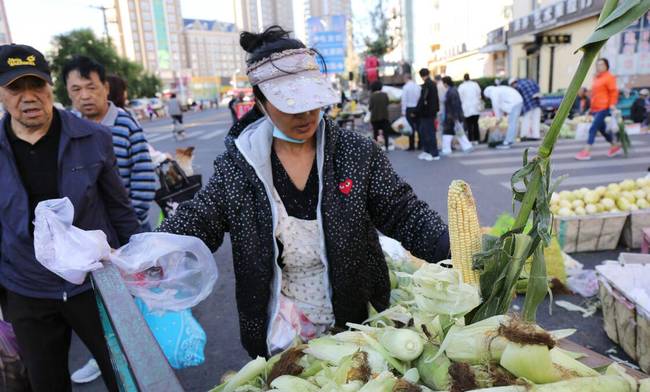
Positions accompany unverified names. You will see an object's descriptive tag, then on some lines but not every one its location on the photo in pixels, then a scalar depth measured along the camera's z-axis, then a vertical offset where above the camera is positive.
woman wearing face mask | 1.63 -0.39
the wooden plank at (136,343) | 0.79 -0.46
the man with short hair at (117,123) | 2.88 -0.05
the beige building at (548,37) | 17.73 +2.29
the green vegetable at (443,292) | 1.15 -0.50
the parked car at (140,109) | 40.44 +0.40
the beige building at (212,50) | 122.69 +16.62
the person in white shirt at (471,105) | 11.10 -0.30
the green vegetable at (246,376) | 1.45 -0.86
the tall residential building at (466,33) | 29.73 +4.53
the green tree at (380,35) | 28.89 +4.06
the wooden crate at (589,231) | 4.36 -1.40
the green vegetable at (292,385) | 1.28 -0.79
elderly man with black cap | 1.99 -0.34
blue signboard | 19.44 +2.72
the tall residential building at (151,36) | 103.50 +18.18
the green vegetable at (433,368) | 1.09 -0.67
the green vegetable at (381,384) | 1.08 -0.67
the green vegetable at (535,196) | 0.93 -0.26
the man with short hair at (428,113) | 9.75 -0.37
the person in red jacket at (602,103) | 8.41 -0.34
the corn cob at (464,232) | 1.24 -0.38
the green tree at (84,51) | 35.38 +5.38
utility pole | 39.75 +9.15
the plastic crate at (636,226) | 4.35 -1.37
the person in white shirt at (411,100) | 10.61 -0.07
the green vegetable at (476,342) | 1.03 -0.58
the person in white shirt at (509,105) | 10.48 -0.33
